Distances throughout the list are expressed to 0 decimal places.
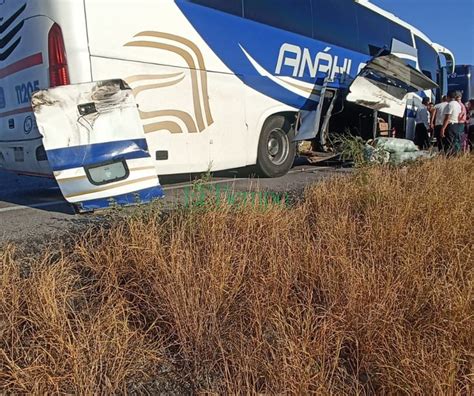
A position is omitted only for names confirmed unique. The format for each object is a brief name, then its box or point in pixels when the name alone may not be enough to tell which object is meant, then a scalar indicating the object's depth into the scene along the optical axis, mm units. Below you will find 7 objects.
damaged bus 4074
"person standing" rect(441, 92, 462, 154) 9797
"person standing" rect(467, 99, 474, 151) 11377
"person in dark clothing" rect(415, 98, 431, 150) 11820
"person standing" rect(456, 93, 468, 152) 9898
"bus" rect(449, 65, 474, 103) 18422
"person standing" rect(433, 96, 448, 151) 10209
